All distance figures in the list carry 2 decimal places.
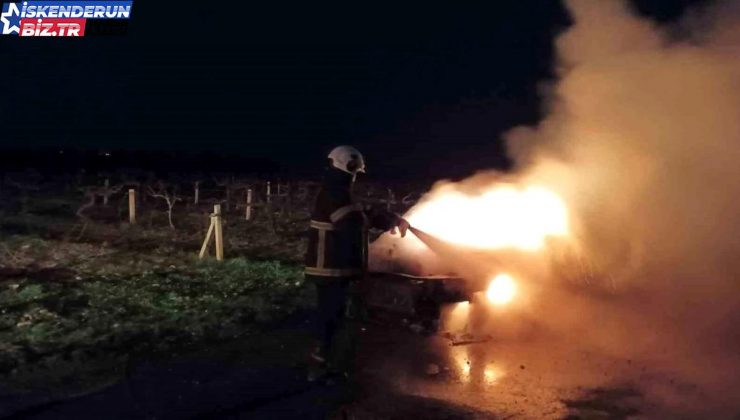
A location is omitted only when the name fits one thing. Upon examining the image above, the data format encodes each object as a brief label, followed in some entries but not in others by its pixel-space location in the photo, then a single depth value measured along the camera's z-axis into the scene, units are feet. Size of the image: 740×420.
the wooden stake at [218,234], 42.04
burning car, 26.78
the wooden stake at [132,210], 61.04
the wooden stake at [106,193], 73.18
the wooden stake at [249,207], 66.33
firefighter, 21.54
